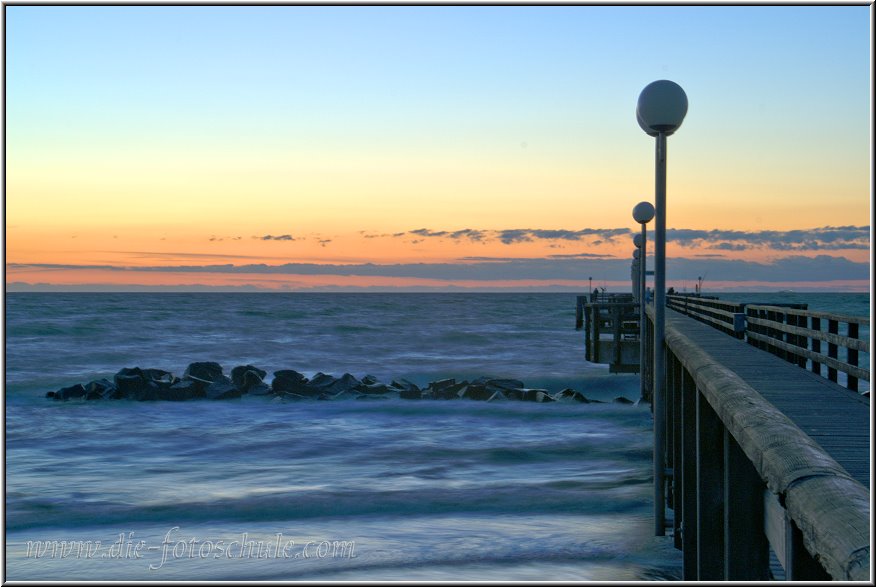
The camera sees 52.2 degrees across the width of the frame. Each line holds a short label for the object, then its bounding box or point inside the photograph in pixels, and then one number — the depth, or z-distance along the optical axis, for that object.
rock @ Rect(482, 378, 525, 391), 33.09
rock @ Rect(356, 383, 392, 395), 32.53
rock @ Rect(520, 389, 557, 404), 29.88
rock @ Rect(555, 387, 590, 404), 29.44
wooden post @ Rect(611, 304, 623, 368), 32.06
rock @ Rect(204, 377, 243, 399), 31.42
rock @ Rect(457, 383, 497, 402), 31.33
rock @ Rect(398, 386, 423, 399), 31.54
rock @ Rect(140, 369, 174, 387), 32.06
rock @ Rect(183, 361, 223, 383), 35.72
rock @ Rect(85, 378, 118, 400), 31.80
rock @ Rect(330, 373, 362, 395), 32.97
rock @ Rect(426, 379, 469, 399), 31.47
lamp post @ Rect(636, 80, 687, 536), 8.91
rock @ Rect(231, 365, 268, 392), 32.66
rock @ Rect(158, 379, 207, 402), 31.28
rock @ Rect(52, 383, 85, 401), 32.66
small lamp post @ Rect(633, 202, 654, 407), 17.15
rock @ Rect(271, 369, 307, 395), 32.47
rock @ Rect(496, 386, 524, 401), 30.69
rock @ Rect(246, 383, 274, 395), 32.47
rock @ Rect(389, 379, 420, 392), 33.57
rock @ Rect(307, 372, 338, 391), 32.81
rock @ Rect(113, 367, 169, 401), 31.39
